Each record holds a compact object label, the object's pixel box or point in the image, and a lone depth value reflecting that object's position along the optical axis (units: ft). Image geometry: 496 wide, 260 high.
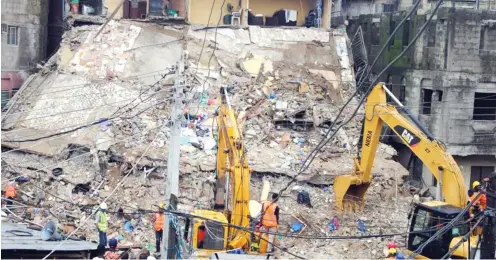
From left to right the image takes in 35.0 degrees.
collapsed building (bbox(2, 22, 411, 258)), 59.41
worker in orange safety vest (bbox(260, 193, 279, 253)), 48.60
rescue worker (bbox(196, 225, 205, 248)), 45.11
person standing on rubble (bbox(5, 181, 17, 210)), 57.88
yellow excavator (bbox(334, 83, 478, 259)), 45.75
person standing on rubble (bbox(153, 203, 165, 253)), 51.11
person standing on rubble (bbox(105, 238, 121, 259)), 46.19
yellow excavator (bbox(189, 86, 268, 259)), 45.29
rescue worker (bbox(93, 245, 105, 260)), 41.53
